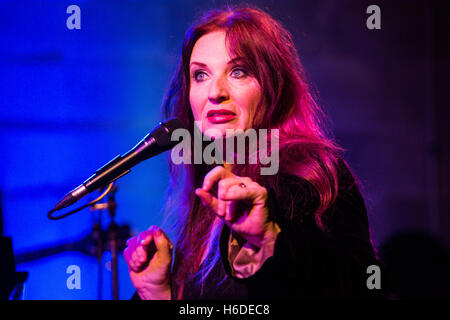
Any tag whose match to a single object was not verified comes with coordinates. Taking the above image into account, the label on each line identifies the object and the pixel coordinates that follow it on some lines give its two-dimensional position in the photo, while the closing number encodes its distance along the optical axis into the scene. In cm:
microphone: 233
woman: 221
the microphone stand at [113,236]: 253
